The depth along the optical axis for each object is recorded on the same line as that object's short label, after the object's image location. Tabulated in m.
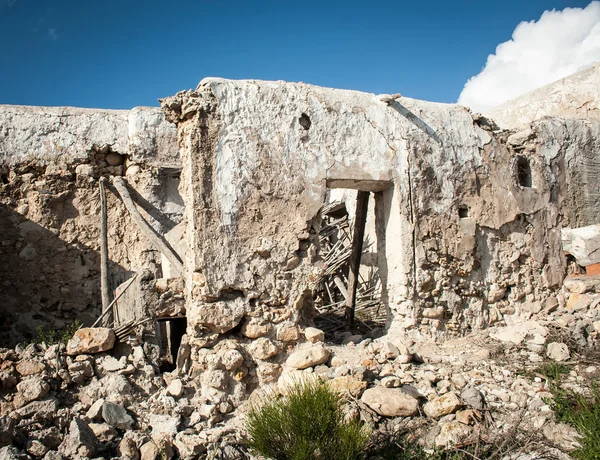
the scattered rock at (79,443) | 3.46
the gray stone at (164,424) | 3.84
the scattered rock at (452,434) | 3.65
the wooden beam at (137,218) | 6.64
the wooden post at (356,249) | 6.19
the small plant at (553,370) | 4.45
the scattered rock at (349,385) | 4.05
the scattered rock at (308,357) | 4.45
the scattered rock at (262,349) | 4.47
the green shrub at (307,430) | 3.27
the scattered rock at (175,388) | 4.21
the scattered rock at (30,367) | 4.08
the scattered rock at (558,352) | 4.82
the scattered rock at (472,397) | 4.04
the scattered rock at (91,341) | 4.35
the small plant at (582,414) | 3.40
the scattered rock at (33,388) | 3.89
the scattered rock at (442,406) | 3.91
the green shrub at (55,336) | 4.86
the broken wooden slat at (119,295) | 5.05
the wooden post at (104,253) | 6.66
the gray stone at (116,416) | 3.87
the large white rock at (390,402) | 3.91
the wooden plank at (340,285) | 7.95
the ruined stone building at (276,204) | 4.55
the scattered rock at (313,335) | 4.69
